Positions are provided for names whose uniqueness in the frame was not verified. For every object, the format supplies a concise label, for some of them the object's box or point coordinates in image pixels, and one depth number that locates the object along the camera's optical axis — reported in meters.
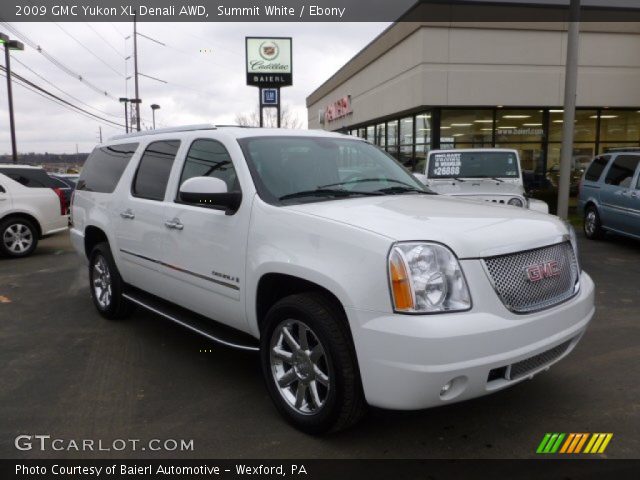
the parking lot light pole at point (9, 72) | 21.40
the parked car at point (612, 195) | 9.55
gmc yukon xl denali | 2.77
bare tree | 55.68
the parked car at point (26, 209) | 10.02
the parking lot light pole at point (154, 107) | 58.29
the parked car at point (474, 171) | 9.40
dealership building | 16.92
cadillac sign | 27.38
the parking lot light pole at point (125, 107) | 47.86
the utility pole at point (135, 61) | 46.28
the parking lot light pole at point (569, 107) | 11.16
